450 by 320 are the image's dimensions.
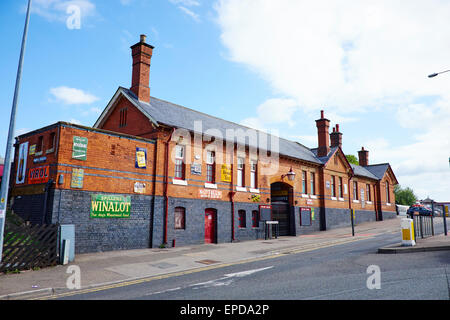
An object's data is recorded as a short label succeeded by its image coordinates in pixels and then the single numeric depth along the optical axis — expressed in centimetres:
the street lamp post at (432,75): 1435
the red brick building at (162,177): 1505
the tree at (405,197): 8566
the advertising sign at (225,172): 2172
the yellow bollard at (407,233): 1338
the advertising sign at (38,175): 1496
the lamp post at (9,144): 1052
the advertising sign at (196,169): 1989
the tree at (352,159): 6569
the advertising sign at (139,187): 1705
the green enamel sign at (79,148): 1506
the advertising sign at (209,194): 2014
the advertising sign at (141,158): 1736
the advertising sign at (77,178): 1482
